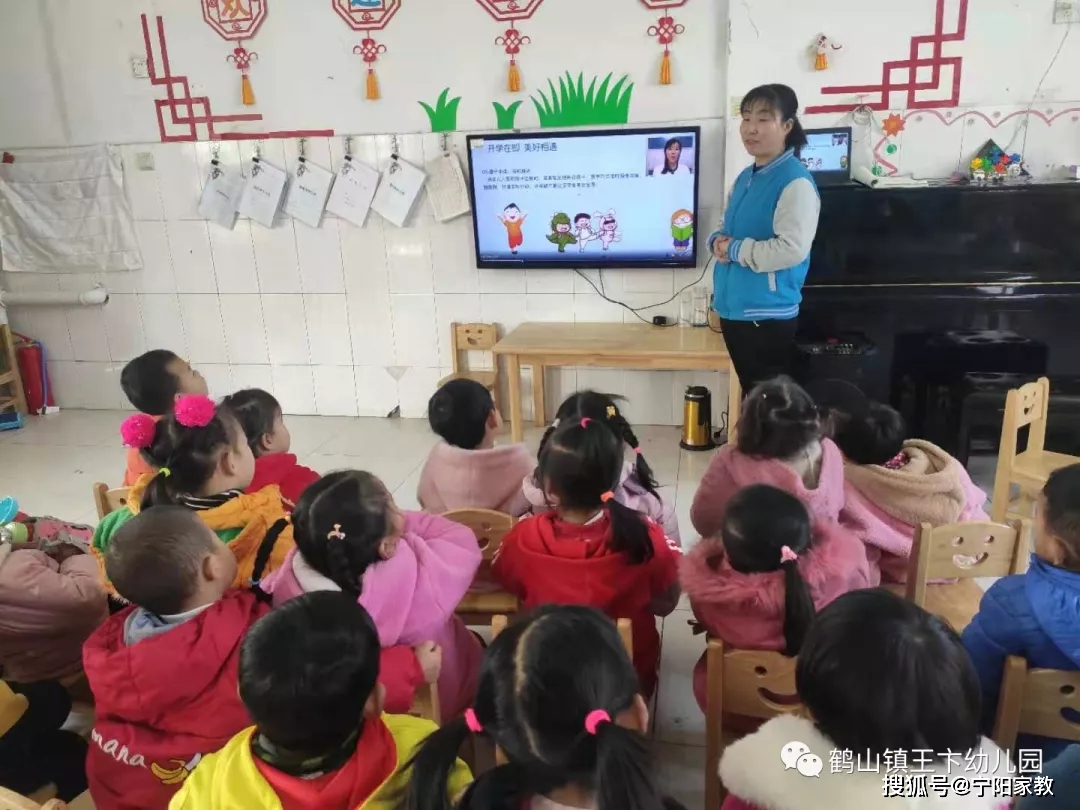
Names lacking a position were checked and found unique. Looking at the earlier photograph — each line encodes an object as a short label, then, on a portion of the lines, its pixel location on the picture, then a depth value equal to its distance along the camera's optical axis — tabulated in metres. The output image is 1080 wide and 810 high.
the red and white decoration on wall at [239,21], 3.94
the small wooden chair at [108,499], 2.10
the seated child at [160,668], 1.23
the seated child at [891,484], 1.81
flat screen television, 3.68
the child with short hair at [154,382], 2.55
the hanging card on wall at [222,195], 4.22
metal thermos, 3.79
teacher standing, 2.58
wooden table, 3.55
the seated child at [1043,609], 1.28
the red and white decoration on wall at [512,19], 3.68
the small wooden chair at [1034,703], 1.16
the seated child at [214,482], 1.68
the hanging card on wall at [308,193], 4.11
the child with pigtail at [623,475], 1.89
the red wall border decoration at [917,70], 3.29
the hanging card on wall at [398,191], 3.99
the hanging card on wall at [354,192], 4.05
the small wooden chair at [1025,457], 2.44
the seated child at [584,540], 1.57
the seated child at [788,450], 1.72
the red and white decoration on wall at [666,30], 3.55
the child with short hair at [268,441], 2.05
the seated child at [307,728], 0.95
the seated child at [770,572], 1.37
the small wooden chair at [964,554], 1.60
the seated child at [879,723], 0.90
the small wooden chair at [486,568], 1.71
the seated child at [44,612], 1.63
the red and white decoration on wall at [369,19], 3.82
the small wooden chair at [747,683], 1.26
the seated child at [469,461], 2.08
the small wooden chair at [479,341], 4.15
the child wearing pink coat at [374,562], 1.39
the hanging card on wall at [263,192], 4.15
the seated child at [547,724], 0.90
